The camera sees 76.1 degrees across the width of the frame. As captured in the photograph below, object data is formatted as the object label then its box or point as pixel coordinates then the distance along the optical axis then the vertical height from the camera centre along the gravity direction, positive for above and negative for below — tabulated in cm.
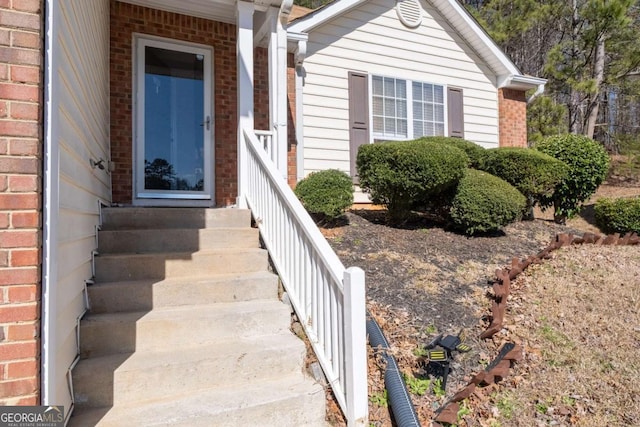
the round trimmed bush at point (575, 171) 766 +95
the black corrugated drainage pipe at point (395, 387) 234 -103
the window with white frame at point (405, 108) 741 +213
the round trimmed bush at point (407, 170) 523 +67
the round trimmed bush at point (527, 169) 656 +85
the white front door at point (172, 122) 523 +135
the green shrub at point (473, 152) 692 +121
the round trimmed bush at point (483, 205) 552 +22
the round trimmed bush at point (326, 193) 502 +36
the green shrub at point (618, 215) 800 +12
